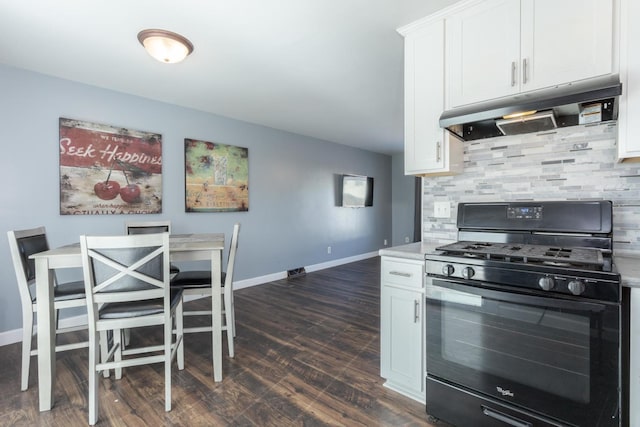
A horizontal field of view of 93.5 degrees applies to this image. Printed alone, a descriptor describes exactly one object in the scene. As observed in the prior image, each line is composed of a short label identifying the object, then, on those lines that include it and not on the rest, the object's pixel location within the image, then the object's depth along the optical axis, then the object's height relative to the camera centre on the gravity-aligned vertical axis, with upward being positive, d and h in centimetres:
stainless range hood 139 +52
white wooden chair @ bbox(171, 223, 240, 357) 234 -59
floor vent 505 -110
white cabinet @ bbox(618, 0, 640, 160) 141 +60
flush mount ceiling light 211 +118
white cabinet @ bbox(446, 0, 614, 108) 151 +91
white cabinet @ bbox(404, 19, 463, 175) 200 +70
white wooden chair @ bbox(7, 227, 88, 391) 188 -57
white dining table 179 -62
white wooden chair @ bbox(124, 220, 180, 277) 296 -18
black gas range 120 -52
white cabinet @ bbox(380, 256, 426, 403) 177 -72
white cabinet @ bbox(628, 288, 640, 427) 118 -60
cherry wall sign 298 +42
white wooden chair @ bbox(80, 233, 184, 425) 168 -45
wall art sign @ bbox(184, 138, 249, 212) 386 +44
